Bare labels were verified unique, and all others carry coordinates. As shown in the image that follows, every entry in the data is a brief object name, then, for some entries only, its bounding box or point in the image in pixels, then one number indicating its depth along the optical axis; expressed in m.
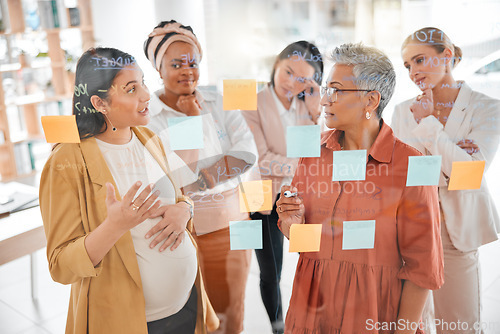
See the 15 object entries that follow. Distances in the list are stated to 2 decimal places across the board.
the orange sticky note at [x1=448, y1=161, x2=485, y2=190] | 1.42
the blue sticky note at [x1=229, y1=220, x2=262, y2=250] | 1.41
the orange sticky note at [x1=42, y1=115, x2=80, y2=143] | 1.20
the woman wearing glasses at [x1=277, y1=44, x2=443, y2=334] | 1.29
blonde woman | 1.31
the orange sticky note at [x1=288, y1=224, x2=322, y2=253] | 1.41
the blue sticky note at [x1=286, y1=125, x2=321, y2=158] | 1.33
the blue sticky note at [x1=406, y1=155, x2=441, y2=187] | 1.34
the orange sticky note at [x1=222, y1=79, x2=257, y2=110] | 1.29
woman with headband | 1.23
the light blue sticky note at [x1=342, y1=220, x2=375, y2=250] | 1.38
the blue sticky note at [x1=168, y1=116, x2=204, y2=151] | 1.29
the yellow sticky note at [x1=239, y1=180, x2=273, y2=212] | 1.38
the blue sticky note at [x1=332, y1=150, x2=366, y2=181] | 1.35
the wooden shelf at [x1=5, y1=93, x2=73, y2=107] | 3.37
